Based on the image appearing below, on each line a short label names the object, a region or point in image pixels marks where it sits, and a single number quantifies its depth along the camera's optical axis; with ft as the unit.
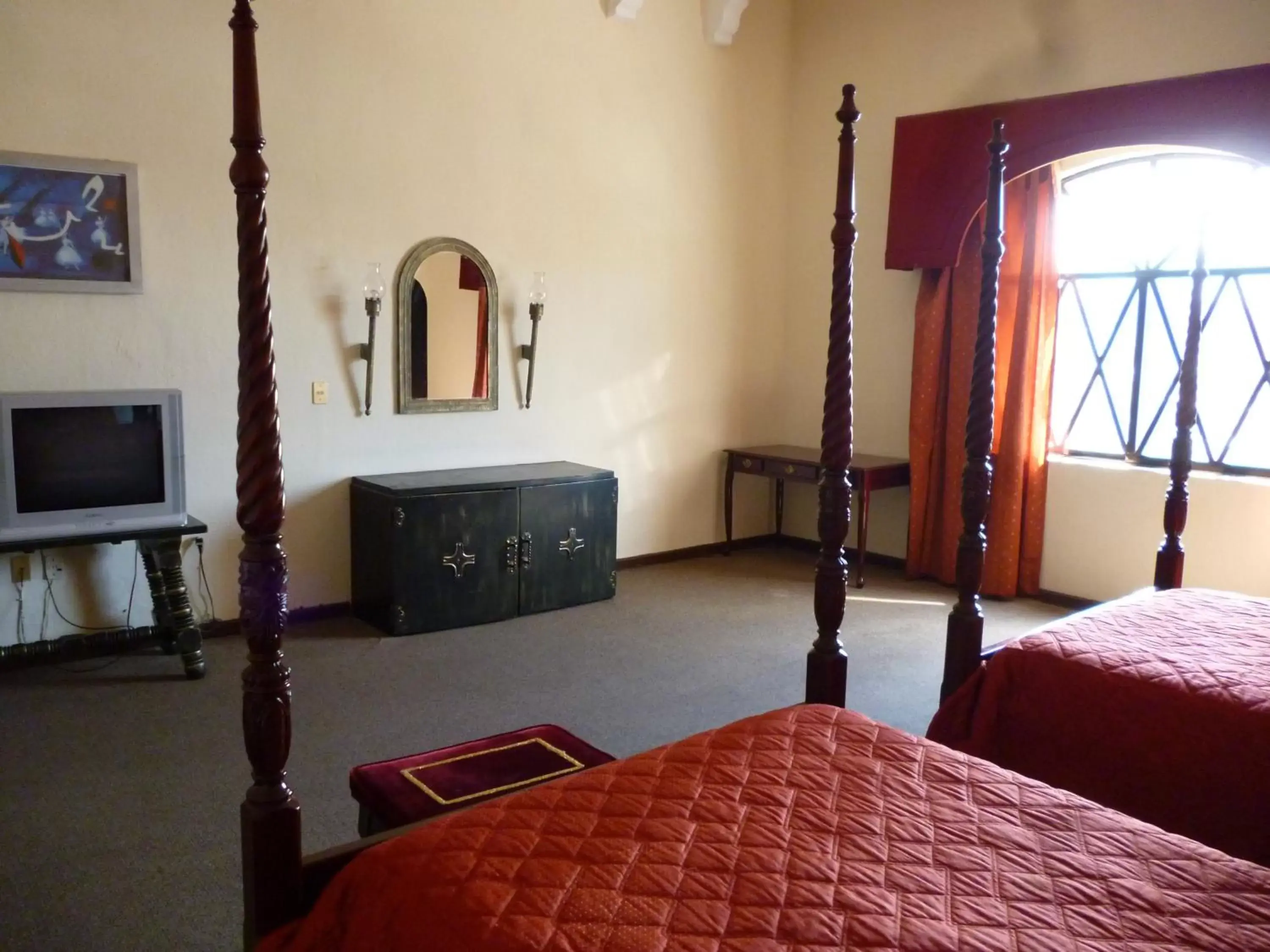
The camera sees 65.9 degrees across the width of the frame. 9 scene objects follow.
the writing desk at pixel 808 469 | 16.62
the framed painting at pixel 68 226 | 11.43
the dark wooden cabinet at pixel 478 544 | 13.55
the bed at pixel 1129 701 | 6.85
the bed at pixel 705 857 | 4.03
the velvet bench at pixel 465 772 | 6.39
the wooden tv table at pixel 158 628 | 11.47
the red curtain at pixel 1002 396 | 15.57
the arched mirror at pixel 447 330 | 14.76
